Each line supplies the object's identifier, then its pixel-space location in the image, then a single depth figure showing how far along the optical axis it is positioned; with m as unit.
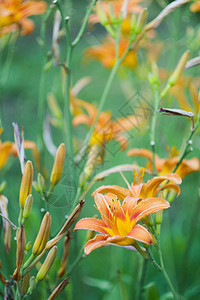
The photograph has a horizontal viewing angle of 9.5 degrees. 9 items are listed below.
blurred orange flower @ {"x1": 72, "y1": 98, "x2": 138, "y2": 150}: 1.59
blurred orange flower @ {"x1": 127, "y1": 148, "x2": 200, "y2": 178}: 1.49
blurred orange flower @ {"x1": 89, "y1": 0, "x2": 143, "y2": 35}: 1.57
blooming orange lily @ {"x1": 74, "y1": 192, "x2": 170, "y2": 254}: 1.34
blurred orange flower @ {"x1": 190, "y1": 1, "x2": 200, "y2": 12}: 1.61
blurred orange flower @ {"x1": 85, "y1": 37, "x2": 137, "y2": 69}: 1.80
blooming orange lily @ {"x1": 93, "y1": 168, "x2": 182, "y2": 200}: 1.37
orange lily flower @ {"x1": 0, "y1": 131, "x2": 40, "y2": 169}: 1.50
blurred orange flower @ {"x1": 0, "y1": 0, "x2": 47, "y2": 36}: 1.60
